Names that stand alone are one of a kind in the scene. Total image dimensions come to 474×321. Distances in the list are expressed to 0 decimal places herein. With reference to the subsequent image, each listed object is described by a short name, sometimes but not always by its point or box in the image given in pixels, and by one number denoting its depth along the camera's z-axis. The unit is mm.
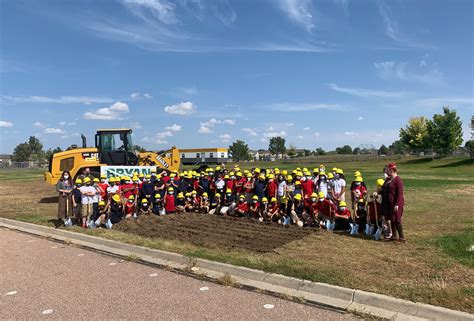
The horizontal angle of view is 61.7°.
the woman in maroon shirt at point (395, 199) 7820
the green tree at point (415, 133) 59344
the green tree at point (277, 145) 109438
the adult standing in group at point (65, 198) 10938
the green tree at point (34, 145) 106744
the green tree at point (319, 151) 107269
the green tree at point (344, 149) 113550
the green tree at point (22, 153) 103725
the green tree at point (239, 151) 100062
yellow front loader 16531
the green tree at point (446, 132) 52500
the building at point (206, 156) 50594
